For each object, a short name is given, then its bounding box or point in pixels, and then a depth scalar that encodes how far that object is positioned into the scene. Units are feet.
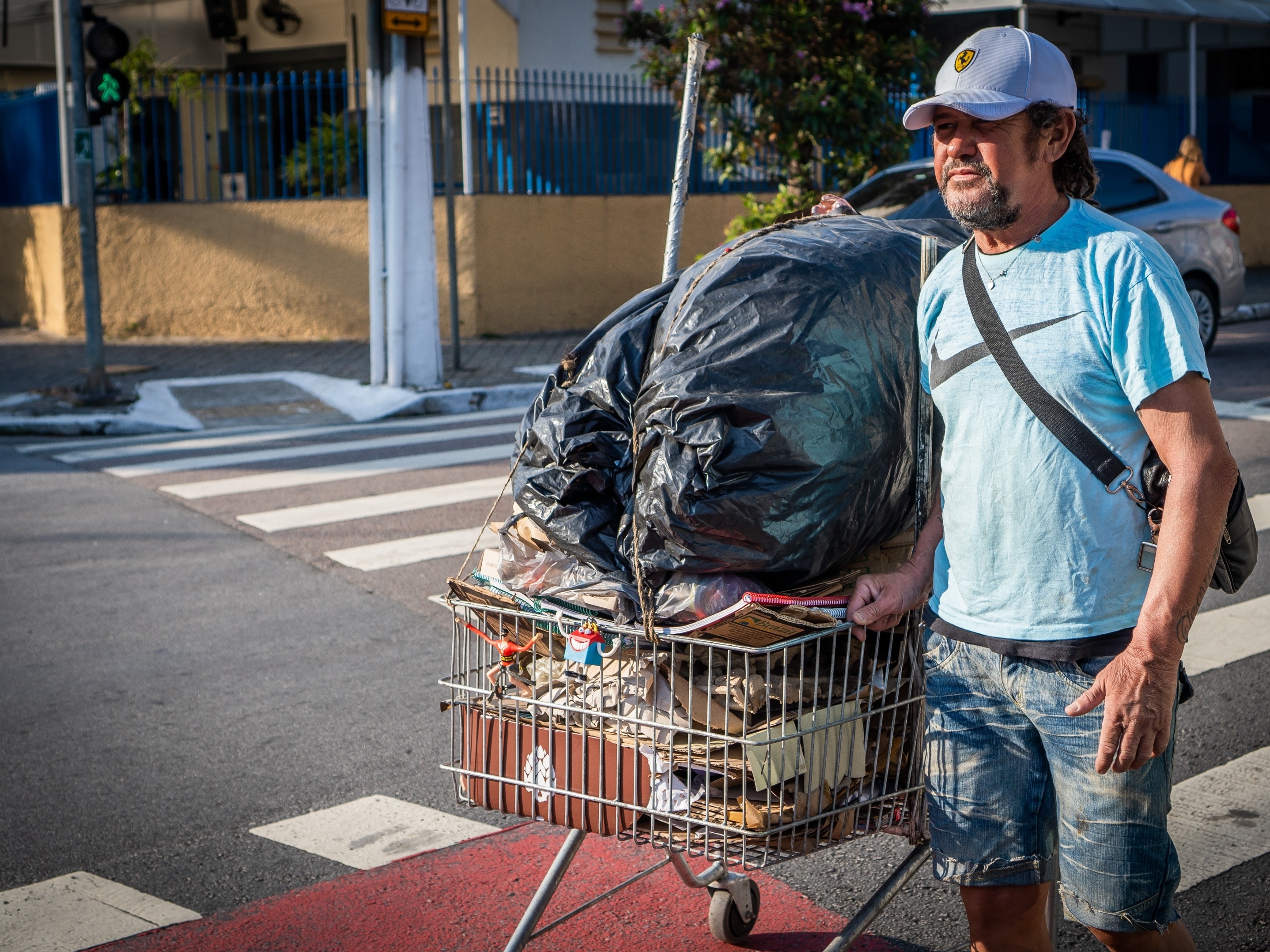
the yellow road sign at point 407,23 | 38.37
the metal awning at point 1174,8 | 57.21
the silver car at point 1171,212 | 37.88
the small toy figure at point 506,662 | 8.34
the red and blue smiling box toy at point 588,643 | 7.95
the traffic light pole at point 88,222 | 39.09
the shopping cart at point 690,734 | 7.81
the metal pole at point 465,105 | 50.93
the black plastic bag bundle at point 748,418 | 7.84
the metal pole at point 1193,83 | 64.34
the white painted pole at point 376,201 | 39.73
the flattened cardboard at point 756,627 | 7.52
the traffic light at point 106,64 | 40.32
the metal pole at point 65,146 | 49.44
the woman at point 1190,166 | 53.52
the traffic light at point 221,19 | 68.39
